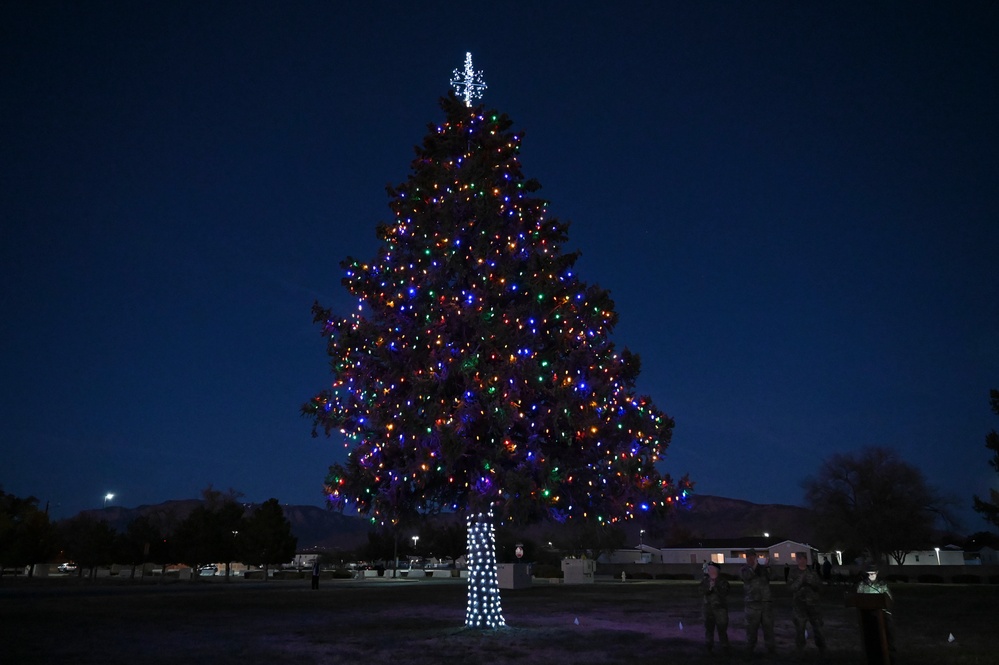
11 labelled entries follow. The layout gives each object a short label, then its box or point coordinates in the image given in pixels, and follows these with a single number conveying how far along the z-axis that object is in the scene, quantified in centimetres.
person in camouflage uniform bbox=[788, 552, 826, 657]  1353
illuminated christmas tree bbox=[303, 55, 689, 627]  1655
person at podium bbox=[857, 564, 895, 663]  876
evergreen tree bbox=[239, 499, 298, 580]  6178
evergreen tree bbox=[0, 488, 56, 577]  6181
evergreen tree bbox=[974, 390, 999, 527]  3381
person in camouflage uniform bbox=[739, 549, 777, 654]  1352
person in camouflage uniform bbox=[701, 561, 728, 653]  1378
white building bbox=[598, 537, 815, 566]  9625
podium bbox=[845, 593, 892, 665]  811
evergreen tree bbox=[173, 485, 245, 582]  6122
